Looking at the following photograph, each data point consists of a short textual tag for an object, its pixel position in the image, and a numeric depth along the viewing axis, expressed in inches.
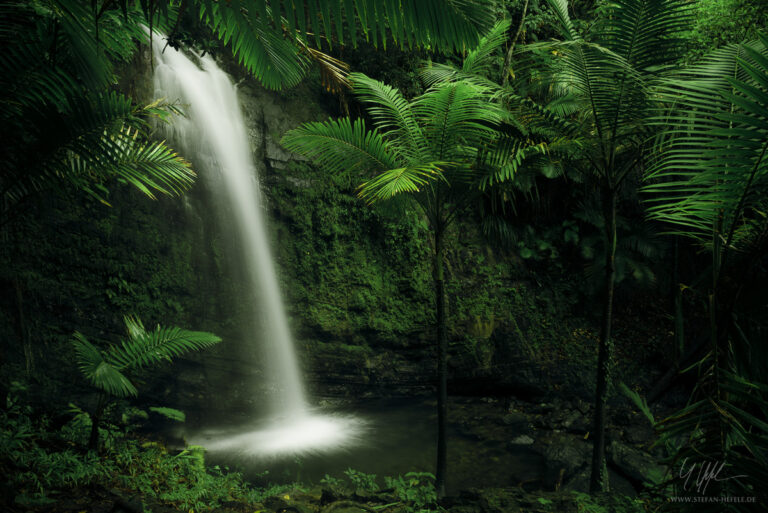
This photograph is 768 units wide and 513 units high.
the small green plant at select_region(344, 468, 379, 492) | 163.9
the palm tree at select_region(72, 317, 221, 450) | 122.7
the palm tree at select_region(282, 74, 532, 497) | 149.4
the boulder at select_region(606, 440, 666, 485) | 177.9
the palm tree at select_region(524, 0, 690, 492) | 132.1
